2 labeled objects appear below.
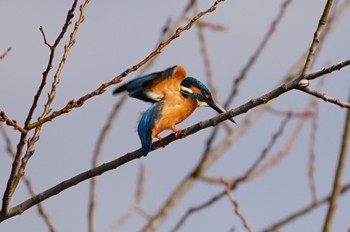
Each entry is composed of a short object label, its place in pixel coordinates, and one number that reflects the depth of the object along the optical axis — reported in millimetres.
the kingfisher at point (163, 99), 10377
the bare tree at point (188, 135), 7941
